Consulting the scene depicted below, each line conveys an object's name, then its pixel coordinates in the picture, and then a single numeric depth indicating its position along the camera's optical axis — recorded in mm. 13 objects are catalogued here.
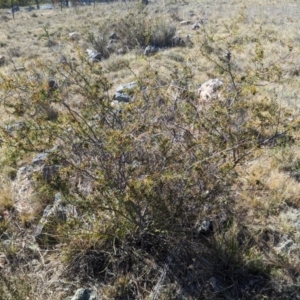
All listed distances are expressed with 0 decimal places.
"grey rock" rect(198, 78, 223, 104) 5023
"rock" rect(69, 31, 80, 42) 12322
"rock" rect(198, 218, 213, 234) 2877
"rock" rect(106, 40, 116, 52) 10016
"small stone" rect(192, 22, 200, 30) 12137
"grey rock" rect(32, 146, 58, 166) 3650
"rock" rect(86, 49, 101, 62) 8886
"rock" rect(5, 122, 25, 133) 2705
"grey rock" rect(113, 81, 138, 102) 5547
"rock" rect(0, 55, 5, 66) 9712
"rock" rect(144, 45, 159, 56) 9029
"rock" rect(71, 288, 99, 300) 2400
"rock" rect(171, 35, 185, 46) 9883
